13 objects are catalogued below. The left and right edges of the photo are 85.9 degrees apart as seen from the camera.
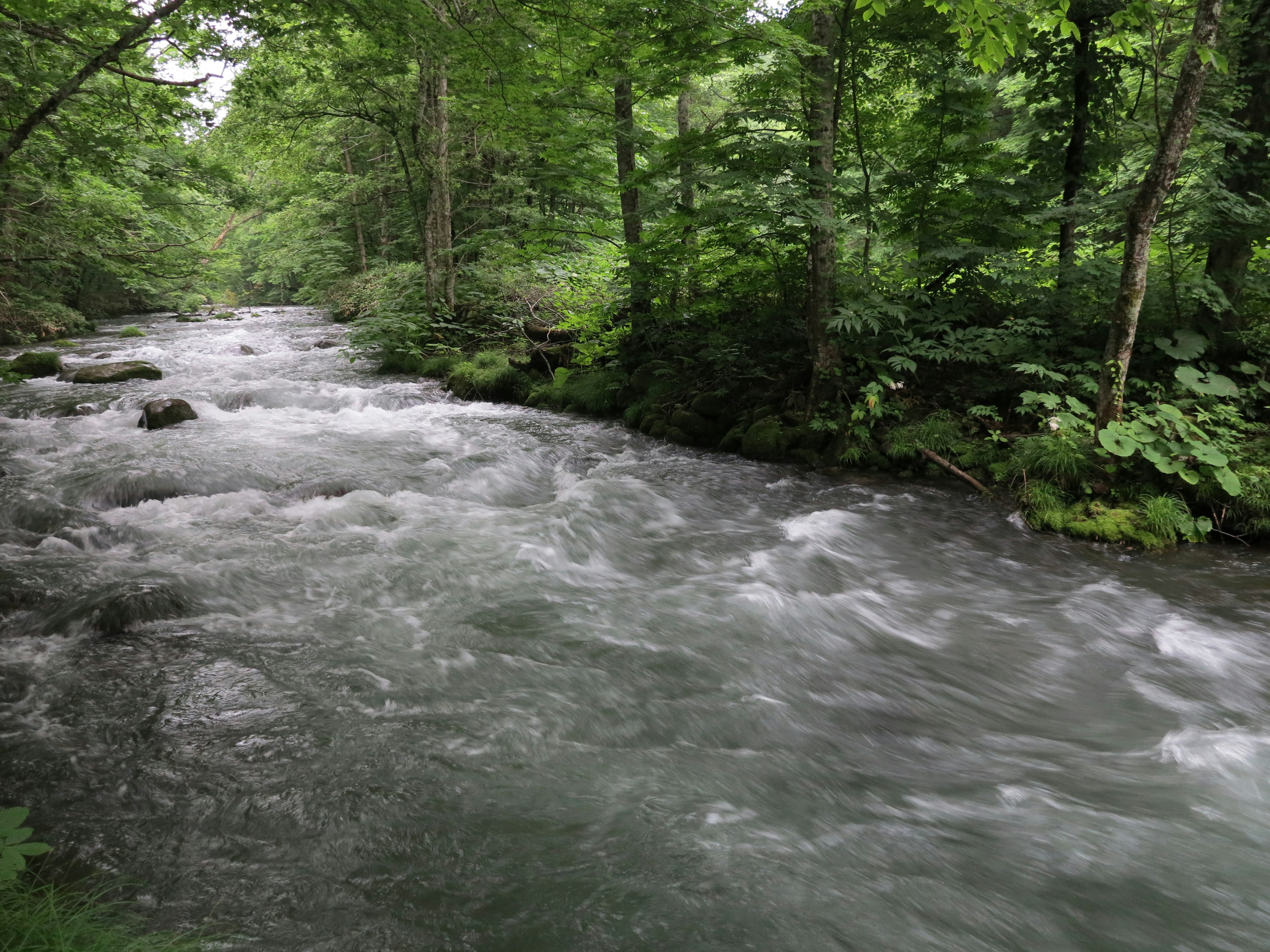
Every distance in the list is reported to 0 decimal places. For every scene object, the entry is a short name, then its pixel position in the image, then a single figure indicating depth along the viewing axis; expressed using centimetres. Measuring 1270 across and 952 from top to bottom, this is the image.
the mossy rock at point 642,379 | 1085
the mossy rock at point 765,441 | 868
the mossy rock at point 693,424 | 953
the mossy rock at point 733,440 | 916
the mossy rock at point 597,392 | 1119
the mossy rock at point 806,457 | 836
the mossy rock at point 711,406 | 956
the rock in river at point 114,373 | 1216
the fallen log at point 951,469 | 709
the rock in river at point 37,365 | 1273
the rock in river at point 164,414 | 939
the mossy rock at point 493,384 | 1234
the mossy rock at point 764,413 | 908
